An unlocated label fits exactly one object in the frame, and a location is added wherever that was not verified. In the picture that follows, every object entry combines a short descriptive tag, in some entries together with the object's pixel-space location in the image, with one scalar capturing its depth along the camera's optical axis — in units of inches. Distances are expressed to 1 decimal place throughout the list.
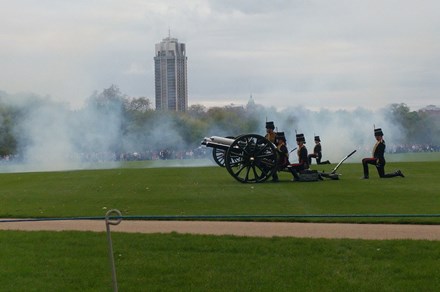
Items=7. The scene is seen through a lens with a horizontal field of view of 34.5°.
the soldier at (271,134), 930.1
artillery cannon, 857.5
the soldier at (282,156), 887.7
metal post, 233.5
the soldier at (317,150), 1285.7
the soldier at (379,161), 909.9
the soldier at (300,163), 894.4
